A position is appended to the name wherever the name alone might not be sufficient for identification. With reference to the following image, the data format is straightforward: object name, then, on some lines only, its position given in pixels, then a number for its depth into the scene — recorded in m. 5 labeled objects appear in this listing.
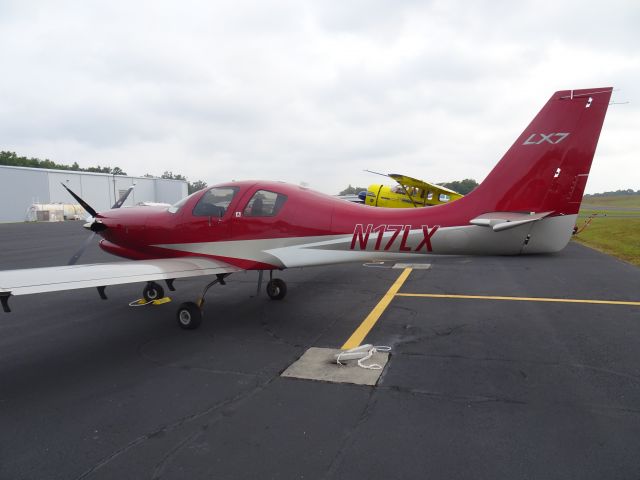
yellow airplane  20.48
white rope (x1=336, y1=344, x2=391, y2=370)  4.88
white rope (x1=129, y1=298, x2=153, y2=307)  8.26
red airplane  5.52
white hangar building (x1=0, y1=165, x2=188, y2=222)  52.22
